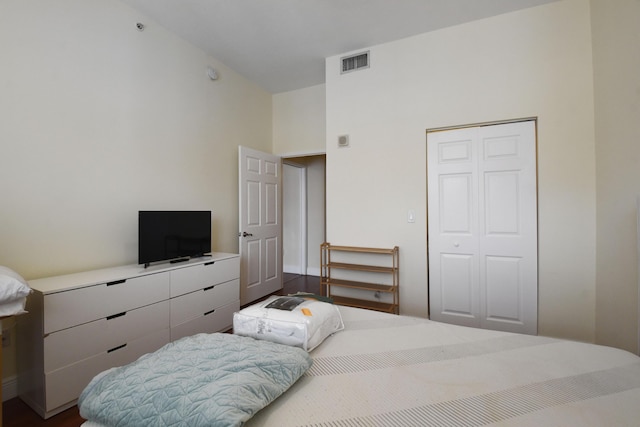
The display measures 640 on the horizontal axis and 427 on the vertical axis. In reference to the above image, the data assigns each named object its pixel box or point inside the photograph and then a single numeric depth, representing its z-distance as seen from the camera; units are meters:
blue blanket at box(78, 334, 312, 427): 0.73
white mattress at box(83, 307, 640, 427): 0.81
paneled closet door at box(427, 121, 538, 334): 2.45
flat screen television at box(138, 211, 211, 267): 2.28
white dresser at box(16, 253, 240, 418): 1.60
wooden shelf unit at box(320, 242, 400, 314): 2.85
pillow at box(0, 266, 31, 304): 1.28
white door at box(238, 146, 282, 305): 3.40
